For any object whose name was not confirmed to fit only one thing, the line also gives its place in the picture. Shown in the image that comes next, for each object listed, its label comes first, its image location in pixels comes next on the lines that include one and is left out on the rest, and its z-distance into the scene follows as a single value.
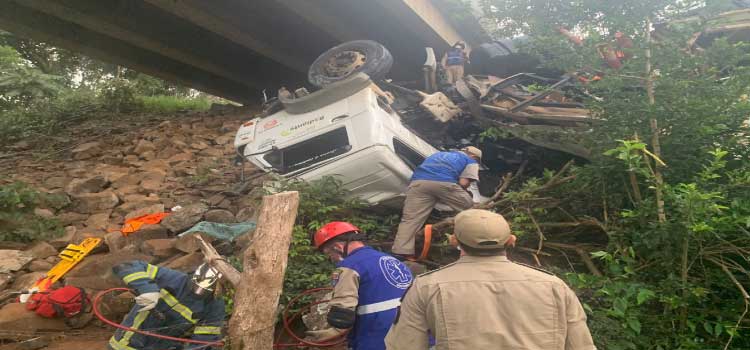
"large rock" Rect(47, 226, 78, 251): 5.21
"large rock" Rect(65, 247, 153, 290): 4.60
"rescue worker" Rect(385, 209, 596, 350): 1.76
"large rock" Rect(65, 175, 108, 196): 6.42
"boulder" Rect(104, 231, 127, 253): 5.12
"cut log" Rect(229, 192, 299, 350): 2.45
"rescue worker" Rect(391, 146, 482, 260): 4.64
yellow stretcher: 4.40
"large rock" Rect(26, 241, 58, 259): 4.97
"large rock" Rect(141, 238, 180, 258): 4.94
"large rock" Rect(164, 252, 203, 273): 4.62
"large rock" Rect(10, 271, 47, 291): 4.50
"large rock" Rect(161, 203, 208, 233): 5.45
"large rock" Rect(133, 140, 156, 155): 8.25
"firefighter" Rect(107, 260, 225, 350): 3.32
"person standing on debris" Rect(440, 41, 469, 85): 7.73
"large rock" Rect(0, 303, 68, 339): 3.97
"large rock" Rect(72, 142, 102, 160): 8.19
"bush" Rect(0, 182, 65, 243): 5.16
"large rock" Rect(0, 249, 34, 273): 4.62
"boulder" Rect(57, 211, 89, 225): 5.69
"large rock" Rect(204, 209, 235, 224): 5.46
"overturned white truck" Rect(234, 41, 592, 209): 4.85
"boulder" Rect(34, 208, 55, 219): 5.61
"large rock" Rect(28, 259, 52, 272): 4.77
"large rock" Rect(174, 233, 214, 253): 4.93
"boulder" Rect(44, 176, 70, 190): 6.67
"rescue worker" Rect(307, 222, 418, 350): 2.61
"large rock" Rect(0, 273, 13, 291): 4.43
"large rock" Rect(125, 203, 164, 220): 5.87
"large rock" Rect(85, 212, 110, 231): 5.63
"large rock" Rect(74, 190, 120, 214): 6.04
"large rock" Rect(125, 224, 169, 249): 5.20
